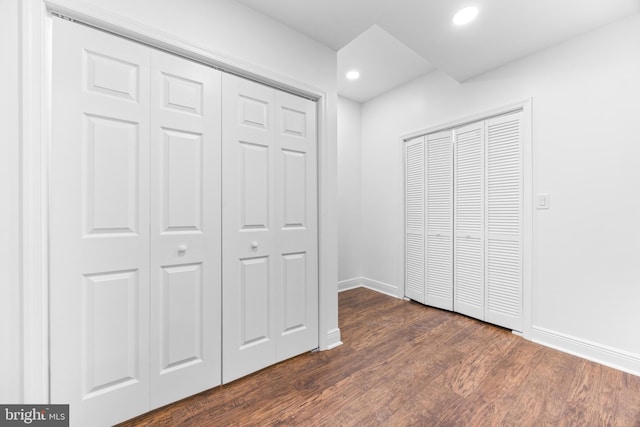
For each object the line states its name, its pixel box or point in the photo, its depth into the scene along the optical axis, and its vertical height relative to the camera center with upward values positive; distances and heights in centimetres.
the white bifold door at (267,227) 175 -10
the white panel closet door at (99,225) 126 -6
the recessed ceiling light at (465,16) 191 +143
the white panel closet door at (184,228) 150 -8
